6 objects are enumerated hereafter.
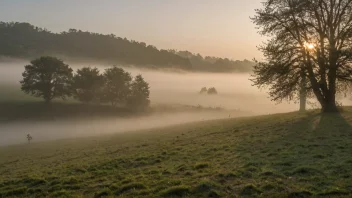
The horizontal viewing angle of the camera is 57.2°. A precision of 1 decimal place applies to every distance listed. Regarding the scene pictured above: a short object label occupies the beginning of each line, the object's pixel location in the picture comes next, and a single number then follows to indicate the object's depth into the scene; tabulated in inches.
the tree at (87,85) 4001.0
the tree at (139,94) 4132.6
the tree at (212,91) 7421.3
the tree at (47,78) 3745.1
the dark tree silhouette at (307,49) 1455.5
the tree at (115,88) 4124.0
